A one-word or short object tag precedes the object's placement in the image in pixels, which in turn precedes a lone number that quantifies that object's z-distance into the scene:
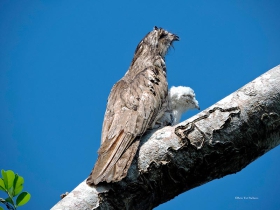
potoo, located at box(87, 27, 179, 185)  7.50
